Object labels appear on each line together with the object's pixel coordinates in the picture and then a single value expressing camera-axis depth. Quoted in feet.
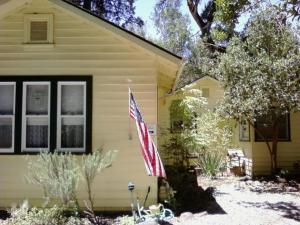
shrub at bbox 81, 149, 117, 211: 19.14
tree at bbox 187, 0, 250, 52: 66.40
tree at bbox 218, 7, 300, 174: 29.01
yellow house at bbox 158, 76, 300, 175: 34.37
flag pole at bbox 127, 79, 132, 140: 21.18
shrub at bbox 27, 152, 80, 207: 18.62
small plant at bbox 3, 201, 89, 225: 18.45
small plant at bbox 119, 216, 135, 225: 18.76
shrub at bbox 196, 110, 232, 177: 34.24
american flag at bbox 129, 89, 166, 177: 17.96
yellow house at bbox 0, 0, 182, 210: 21.12
